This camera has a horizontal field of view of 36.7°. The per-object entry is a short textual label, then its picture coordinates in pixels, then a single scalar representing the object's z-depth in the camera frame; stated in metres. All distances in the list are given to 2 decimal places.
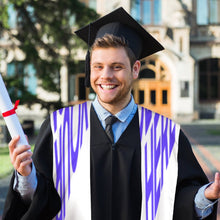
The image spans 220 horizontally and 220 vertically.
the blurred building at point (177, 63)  21.88
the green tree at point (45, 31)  10.65
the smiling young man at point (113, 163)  2.00
